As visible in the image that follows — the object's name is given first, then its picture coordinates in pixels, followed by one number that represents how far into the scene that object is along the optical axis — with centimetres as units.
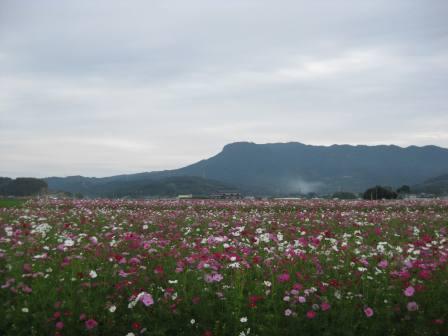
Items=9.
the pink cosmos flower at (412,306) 536
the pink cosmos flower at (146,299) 520
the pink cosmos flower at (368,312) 516
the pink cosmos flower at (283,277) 575
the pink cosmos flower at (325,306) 525
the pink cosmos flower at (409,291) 543
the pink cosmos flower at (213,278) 583
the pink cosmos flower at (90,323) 504
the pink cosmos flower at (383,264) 619
